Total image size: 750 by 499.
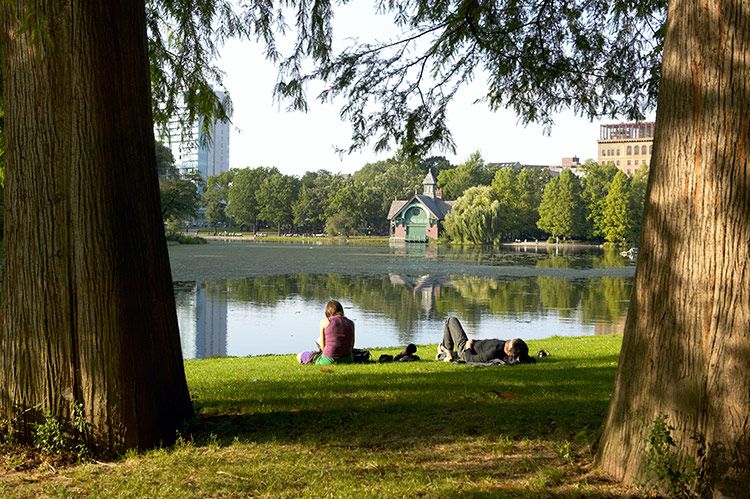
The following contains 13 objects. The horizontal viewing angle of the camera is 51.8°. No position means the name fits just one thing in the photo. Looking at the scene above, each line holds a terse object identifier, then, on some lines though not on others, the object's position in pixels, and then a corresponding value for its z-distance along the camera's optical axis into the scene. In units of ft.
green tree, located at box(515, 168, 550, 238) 301.84
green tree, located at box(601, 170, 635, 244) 273.75
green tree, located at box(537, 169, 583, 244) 287.89
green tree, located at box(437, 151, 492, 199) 350.02
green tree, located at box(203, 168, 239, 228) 400.88
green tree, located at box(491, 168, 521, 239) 289.12
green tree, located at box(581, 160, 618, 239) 289.33
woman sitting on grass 31.27
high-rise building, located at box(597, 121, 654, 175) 496.23
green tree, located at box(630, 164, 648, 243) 278.46
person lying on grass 30.35
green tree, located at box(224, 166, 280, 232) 373.81
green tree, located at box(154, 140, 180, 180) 223.73
